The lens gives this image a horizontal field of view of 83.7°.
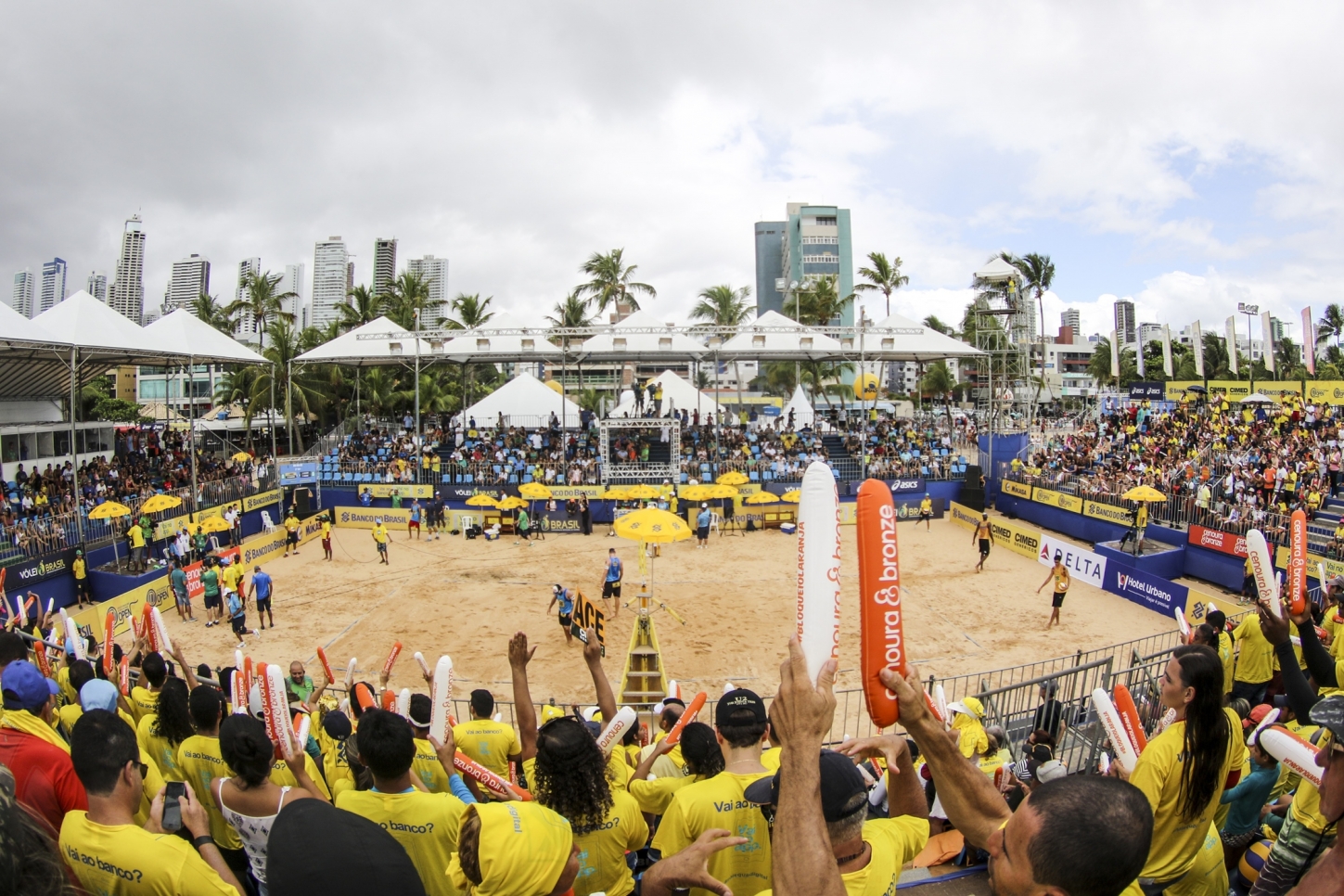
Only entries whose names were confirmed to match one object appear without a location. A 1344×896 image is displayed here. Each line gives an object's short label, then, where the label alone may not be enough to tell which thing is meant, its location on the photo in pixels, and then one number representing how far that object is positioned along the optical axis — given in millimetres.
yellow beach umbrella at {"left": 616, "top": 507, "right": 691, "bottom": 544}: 14969
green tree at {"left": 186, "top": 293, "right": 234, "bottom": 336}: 46562
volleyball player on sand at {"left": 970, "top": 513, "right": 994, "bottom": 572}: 20281
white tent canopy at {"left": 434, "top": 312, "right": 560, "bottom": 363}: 30938
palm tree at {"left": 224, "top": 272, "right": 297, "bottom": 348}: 45156
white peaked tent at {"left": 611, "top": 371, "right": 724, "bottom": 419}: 44688
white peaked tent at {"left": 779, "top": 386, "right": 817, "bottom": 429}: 44938
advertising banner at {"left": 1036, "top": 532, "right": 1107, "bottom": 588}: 18953
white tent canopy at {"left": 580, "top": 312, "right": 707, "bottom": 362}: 30781
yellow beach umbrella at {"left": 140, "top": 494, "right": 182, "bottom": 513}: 19328
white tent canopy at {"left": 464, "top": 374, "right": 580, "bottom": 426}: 39594
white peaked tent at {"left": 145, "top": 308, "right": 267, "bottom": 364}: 24953
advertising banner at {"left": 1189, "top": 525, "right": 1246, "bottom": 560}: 17516
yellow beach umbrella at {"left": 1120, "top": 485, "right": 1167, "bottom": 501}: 19062
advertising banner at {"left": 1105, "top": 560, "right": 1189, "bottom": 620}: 16125
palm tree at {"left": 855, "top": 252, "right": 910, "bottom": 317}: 46812
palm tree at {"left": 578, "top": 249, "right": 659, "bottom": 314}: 44191
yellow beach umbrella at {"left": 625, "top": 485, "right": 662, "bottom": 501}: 25797
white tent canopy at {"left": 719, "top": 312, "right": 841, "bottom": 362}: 31188
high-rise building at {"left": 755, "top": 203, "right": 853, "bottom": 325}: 106625
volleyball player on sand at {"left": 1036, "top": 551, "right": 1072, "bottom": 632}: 15367
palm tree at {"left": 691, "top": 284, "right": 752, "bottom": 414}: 51625
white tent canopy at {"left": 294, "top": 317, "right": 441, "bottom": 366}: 31406
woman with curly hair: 3170
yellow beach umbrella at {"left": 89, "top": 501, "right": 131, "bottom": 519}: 18516
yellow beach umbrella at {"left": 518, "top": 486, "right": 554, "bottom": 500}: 24839
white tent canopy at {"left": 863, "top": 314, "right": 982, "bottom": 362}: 31906
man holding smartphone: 2801
